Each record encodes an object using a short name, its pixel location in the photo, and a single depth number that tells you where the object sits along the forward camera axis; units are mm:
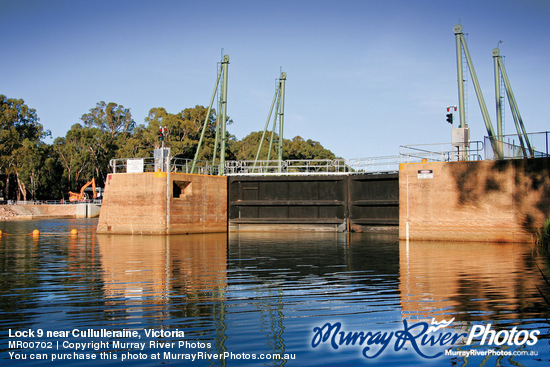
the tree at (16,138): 76438
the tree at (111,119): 95812
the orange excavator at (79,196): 77056
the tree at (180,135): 70062
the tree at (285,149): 96250
